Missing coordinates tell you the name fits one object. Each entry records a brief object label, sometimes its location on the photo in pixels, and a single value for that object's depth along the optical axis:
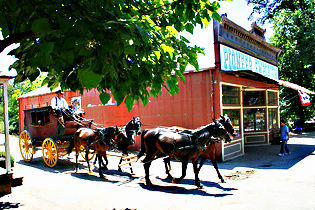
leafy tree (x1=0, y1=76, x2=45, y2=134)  28.08
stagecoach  10.05
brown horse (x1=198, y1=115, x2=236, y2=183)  7.51
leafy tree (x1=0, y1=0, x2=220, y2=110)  2.48
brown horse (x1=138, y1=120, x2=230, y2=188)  7.33
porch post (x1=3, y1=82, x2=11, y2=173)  7.09
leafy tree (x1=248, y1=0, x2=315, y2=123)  22.34
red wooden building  11.60
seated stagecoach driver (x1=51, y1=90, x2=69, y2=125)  9.83
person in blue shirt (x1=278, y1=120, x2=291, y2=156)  12.02
